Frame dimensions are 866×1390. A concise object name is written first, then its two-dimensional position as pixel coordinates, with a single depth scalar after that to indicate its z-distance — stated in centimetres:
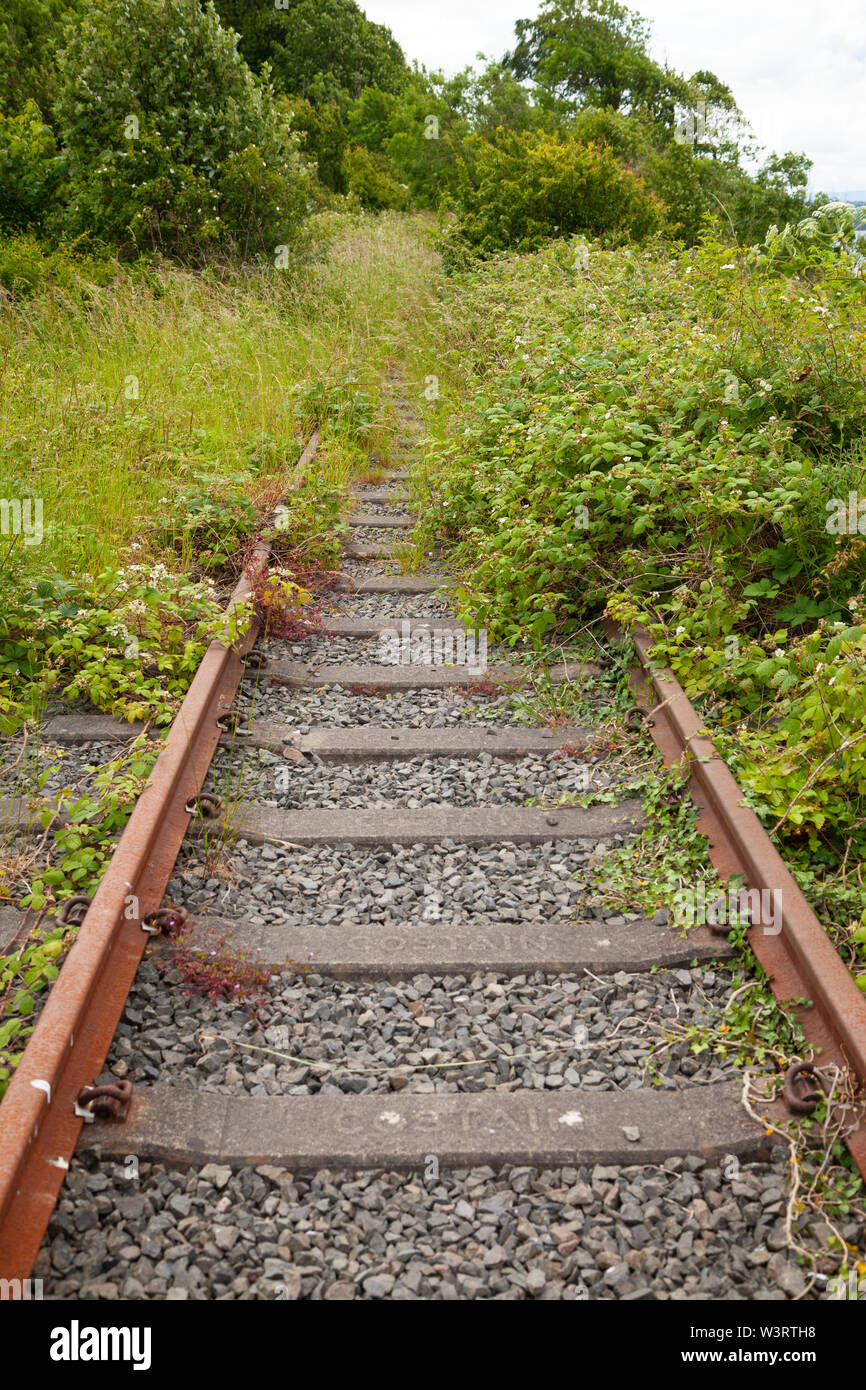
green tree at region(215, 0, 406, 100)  3769
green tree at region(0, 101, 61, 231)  1257
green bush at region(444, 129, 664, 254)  1393
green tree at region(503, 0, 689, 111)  3192
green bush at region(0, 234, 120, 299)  1054
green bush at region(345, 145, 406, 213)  2506
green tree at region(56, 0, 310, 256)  1202
